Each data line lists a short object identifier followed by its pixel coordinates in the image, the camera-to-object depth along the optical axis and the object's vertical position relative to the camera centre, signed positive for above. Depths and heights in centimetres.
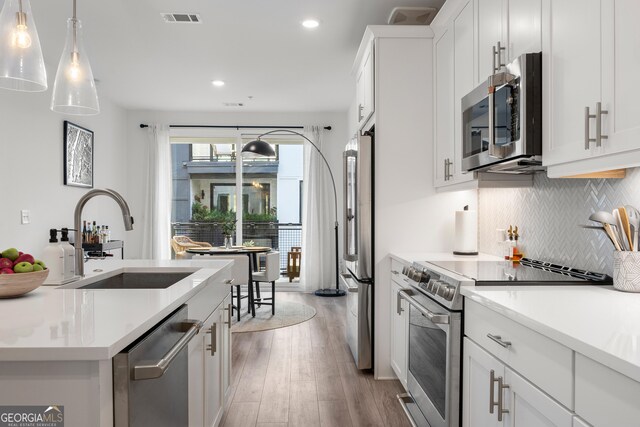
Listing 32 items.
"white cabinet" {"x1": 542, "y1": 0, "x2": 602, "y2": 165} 155 +50
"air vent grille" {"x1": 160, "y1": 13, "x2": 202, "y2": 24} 350 +149
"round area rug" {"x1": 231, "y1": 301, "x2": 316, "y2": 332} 478 -113
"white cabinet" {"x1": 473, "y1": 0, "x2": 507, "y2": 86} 219 +88
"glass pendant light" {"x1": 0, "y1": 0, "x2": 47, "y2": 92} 149 +54
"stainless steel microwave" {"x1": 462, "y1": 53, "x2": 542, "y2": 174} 190 +42
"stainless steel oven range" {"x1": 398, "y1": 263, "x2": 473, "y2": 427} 196 -60
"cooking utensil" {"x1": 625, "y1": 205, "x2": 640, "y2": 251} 174 -3
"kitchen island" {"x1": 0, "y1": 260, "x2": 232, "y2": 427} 101 -28
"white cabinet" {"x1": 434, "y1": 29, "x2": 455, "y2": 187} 290 +68
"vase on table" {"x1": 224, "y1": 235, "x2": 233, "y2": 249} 545 -34
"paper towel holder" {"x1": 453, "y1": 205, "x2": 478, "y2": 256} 312 -21
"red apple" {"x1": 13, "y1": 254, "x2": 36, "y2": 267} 158 -16
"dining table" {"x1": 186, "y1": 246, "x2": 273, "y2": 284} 500 -40
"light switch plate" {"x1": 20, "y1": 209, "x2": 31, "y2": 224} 444 -3
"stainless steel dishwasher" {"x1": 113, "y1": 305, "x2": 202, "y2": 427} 106 -41
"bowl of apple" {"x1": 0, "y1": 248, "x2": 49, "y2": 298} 150 -20
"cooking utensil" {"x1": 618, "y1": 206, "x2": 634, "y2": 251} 174 -3
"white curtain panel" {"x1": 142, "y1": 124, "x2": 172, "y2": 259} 674 +24
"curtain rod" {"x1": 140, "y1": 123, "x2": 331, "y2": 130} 686 +128
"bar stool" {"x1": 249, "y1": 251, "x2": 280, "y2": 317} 523 -65
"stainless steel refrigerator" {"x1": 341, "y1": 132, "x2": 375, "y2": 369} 329 -23
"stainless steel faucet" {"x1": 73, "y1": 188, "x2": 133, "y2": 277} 195 -2
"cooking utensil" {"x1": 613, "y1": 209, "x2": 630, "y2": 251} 175 -7
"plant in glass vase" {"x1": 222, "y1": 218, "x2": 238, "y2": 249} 700 -16
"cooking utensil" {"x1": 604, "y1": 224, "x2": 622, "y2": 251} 176 -8
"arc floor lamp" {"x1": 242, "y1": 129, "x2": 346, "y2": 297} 564 +75
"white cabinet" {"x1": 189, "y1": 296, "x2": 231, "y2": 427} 184 -71
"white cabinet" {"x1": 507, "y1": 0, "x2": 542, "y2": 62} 189 +79
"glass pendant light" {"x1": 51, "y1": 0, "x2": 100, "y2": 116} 190 +55
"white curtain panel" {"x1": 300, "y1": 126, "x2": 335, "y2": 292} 685 -7
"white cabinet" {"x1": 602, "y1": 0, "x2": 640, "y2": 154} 134 +42
